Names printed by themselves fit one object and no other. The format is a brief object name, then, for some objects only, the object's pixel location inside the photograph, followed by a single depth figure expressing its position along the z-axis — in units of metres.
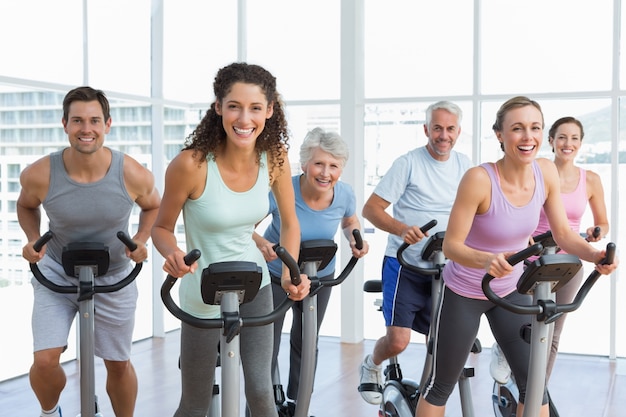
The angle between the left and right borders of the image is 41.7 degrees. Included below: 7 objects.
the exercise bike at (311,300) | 3.38
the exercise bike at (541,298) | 2.60
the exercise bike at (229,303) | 2.38
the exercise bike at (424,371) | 3.78
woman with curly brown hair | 2.71
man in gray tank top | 3.45
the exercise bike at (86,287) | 3.34
